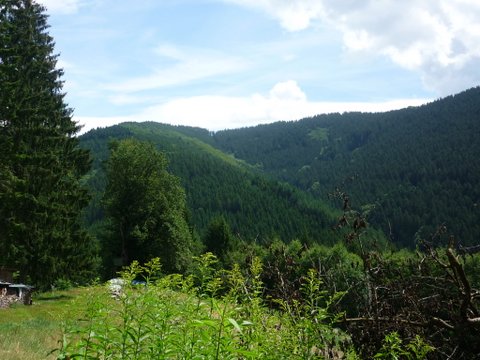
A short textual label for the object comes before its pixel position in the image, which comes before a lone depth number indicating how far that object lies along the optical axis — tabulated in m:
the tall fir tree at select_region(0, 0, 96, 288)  25.58
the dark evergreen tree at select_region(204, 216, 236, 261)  70.25
